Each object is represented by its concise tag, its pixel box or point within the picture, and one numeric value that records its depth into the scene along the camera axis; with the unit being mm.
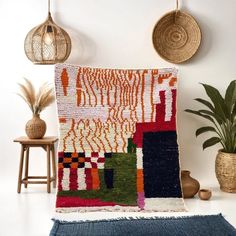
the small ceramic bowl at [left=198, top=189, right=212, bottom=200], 3436
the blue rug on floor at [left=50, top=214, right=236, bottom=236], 2711
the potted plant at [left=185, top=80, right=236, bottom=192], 3580
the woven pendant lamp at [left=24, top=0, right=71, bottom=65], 3633
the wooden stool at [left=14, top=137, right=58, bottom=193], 3535
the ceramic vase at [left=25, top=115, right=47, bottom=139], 3564
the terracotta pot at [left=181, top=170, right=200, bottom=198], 3473
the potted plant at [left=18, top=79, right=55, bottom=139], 3570
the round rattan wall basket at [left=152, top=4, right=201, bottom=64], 3836
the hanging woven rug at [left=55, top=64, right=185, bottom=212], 3361
